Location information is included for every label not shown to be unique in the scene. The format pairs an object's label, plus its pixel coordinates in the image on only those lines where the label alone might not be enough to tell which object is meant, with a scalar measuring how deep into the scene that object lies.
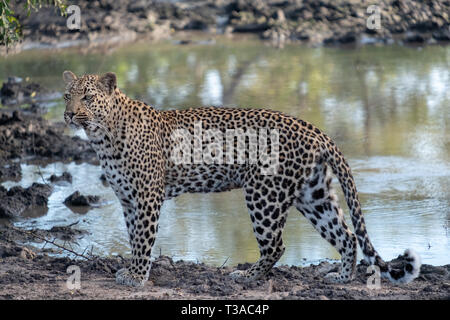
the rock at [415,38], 20.23
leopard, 7.09
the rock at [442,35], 20.14
